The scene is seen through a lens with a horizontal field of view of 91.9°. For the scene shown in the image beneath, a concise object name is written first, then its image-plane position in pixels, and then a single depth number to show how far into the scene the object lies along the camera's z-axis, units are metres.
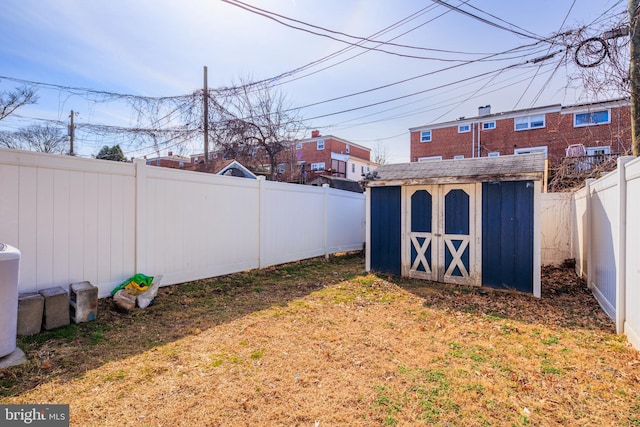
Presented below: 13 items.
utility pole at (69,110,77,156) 13.17
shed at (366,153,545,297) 5.53
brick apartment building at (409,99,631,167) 18.30
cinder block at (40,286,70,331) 3.52
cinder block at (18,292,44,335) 3.32
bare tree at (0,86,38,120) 11.09
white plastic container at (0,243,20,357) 2.80
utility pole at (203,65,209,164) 12.98
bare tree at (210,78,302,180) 13.78
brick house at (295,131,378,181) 31.81
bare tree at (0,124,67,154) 15.52
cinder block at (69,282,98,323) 3.77
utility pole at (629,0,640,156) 4.79
